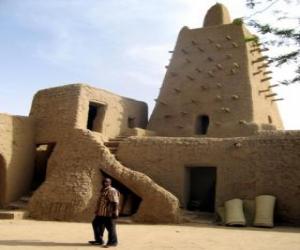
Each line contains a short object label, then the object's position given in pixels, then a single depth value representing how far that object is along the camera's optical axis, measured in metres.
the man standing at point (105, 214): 6.74
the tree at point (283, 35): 5.90
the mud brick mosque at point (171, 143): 11.47
